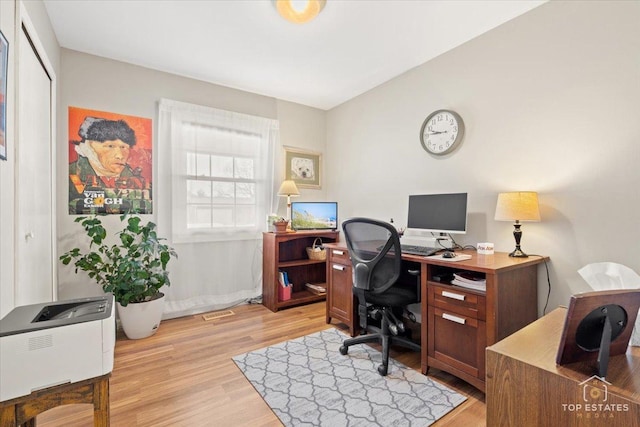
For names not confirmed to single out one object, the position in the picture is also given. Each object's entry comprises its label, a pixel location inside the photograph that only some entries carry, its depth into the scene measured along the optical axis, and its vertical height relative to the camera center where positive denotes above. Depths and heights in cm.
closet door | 155 +16
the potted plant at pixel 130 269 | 246 -52
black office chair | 203 -49
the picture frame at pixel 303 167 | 379 +55
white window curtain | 300 +10
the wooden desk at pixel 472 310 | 169 -62
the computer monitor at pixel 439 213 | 226 -2
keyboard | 210 -30
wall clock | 254 +70
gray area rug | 161 -112
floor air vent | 305 -112
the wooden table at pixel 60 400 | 97 -67
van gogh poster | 260 +41
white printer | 96 -49
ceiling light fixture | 195 +135
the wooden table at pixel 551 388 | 85 -55
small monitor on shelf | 356 -7
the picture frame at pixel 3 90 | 128 +51
